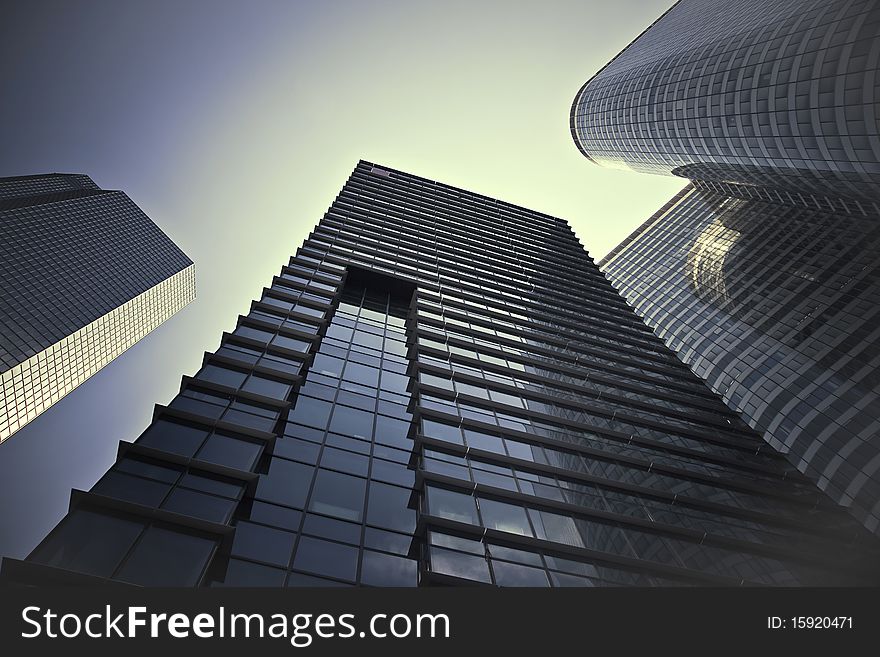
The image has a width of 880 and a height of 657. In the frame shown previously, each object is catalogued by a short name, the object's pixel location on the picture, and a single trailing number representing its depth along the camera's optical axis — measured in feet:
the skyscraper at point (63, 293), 393.70
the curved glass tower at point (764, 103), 189.06
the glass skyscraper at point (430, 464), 55.52
